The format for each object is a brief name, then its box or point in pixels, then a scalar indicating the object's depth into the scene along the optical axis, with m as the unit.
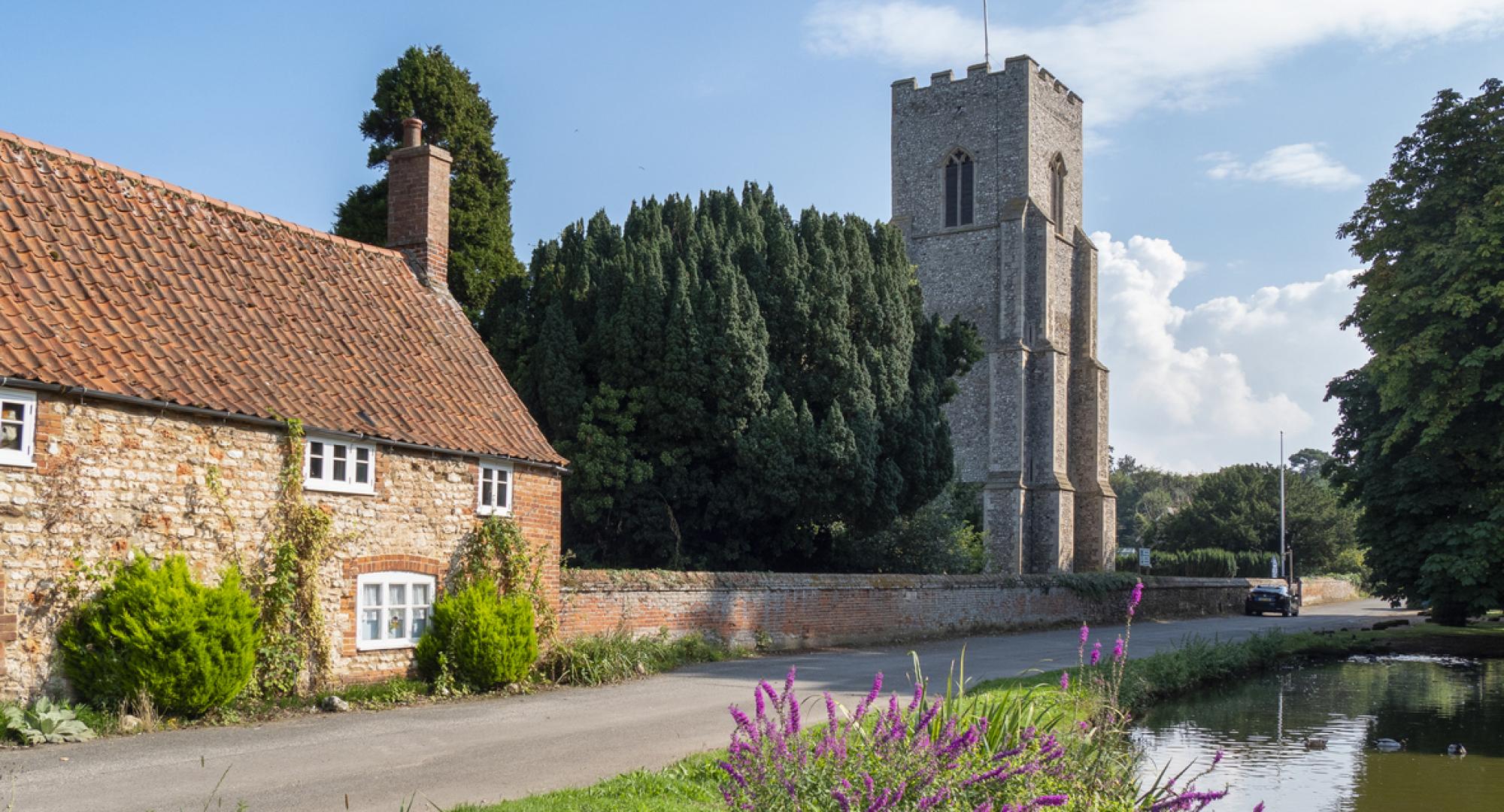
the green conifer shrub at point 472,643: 14.90
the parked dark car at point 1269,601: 45.12
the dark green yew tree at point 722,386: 25.64
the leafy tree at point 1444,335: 23.59
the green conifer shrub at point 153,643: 11.42
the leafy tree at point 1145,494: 105.96
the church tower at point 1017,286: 49.53
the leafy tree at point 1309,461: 129.89
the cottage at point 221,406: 11.35
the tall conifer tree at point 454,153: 30.08
